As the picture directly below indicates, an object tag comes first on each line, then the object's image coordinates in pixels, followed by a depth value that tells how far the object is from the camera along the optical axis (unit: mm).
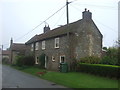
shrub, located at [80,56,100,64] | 13994
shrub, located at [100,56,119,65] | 11560
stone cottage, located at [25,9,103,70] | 14849
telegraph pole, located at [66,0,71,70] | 13969
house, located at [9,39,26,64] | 32704
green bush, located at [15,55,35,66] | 21657
